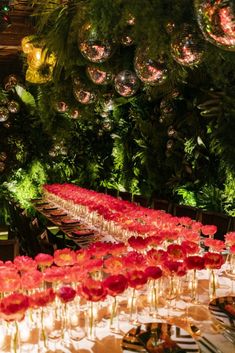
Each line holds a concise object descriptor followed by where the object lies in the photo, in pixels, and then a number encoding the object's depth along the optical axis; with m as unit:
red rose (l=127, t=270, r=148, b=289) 1.72
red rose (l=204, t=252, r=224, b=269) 1.98
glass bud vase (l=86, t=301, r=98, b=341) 1.68
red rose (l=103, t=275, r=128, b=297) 1.64
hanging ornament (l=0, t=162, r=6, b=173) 9.56
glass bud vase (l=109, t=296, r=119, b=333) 1.76
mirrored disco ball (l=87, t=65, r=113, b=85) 3.54
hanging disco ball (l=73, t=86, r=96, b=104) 4.07
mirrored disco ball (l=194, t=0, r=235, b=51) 1.57
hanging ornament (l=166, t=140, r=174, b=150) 7.85
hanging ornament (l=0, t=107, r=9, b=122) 7.51
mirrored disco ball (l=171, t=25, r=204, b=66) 2.55
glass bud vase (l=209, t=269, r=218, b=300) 2.15
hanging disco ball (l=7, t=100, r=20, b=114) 7.93
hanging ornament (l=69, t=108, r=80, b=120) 5.17
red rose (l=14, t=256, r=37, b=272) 1.86
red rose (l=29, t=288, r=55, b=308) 1.51
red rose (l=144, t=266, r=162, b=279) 1.77
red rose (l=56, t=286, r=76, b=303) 1.56
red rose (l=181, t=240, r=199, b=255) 2.15
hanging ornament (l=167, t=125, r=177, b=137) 7.69
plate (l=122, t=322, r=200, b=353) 1.48
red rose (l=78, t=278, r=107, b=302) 1.59
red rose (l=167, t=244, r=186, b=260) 2.08
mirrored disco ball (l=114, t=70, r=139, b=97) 3.76
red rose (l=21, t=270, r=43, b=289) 1.67
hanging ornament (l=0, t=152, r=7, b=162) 9.62
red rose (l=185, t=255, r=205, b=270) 1.93
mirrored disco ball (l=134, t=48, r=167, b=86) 3.03
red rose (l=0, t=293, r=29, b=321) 1.41
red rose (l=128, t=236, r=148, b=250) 2.37
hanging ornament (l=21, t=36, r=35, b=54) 4.20
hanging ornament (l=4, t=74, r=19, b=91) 7.16
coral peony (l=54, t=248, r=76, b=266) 1.97
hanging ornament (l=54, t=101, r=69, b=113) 4.95
